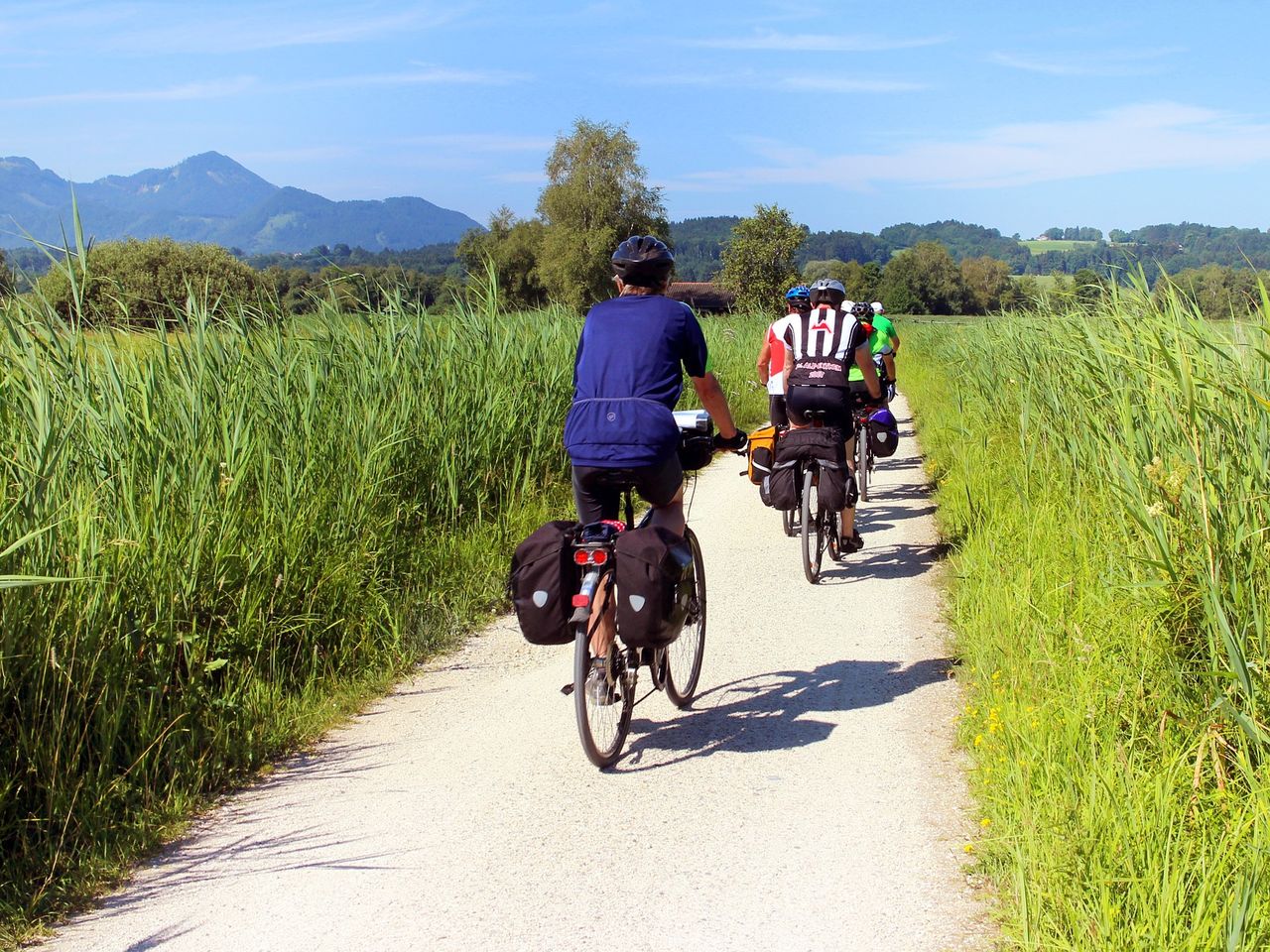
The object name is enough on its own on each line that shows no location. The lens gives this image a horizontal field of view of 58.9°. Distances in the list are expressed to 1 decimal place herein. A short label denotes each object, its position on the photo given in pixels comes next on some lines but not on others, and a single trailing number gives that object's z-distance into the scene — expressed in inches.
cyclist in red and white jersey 344.8
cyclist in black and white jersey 318.7
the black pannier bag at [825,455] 305.0
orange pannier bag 216.5
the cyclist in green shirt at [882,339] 454.6
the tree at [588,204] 2918.3
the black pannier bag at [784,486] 309.7
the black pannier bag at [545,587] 171.8
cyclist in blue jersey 174.7
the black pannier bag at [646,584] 169.3
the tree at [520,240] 3100.4
